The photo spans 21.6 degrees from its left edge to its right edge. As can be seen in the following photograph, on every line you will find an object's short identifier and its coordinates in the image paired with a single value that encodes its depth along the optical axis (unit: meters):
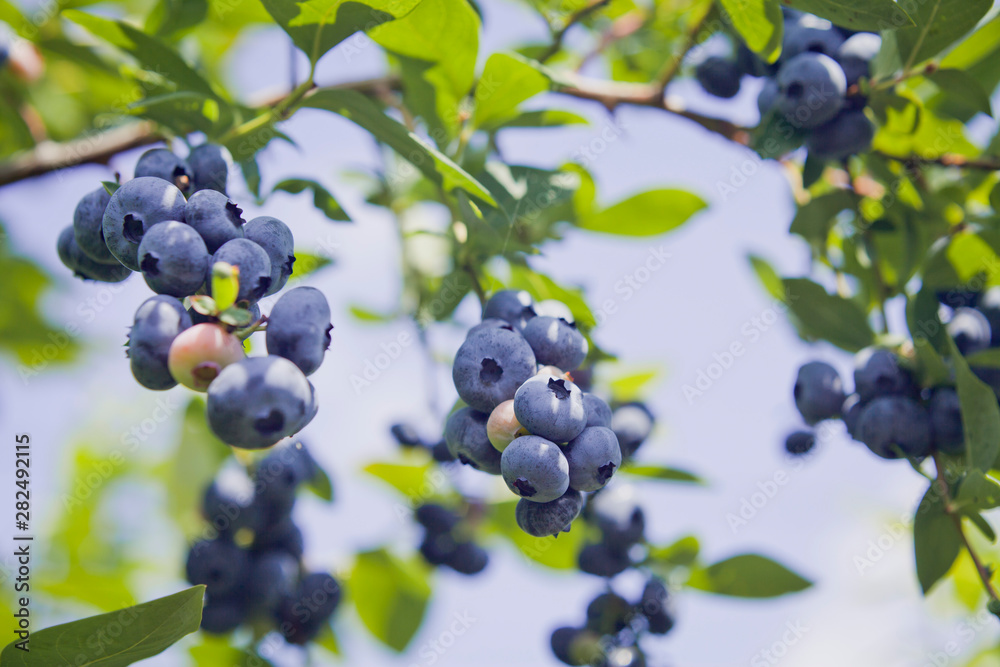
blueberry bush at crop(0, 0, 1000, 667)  0.44
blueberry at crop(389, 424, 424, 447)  0.61
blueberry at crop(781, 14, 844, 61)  0.51
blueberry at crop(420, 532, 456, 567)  0.59
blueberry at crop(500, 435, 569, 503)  0.44
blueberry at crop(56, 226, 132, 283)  0.47
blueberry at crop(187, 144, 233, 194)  0.47
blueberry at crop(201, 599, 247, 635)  0.55
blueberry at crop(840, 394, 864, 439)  0.52
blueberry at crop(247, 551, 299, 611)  0.55
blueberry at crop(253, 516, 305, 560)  0.56
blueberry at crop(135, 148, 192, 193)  0.46
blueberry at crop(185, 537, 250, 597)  0.54
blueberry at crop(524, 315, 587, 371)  0.46
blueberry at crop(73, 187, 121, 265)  0.46
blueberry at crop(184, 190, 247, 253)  0.44
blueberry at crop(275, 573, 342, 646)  0.56
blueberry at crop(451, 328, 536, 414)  0.45
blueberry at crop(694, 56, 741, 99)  0.55
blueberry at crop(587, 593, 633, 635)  0.54
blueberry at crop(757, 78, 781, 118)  0.52
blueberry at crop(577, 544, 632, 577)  0.54
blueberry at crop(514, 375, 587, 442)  0.44
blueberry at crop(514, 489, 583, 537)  0.45
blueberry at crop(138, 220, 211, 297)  0.43
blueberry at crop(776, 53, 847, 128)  0.50
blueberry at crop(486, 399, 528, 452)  0.45
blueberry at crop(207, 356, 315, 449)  0.42
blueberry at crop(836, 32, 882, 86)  0.51
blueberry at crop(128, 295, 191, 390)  0.43
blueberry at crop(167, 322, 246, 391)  0.42
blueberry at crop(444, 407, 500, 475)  0.45
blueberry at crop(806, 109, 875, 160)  0.51
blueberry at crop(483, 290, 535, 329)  0.47
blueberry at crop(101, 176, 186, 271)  0.44
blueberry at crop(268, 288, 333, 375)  0.43
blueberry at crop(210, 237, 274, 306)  0.43
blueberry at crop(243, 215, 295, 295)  0.44
